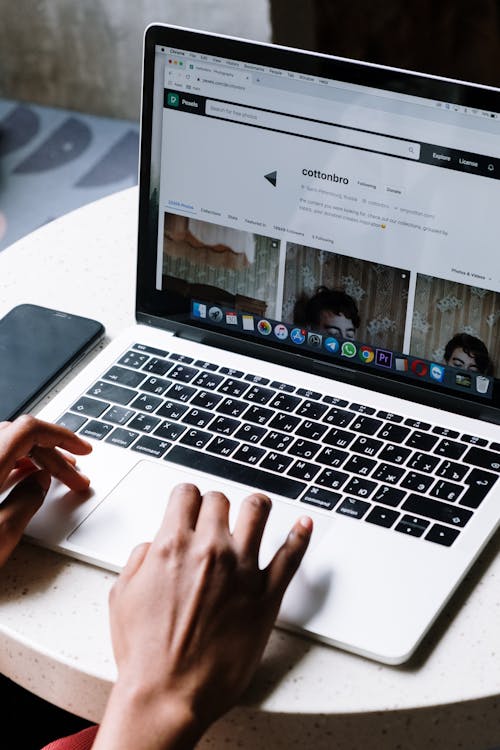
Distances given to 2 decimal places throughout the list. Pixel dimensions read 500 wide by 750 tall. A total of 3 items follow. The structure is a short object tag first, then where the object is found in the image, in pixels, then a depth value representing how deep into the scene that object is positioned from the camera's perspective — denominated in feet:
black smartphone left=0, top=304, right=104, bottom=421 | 3.50
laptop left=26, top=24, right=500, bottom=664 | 3.15
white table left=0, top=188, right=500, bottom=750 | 2.89
